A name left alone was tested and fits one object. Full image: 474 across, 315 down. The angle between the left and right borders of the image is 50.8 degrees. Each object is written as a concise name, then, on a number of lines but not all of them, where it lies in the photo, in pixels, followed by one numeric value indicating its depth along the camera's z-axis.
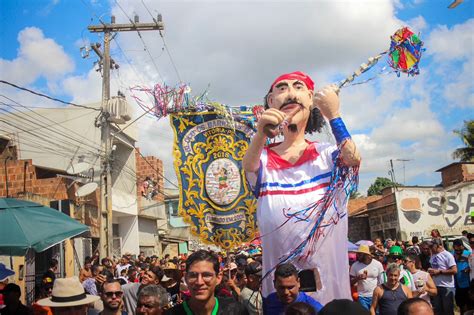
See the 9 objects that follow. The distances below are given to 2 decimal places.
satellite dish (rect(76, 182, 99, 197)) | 13.46
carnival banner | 5.71
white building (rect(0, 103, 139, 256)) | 17.05
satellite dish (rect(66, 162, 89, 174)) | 13.92
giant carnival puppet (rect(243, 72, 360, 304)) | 3.23
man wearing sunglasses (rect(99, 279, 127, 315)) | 3.80
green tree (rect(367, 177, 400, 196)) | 44.75
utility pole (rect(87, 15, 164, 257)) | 13.70
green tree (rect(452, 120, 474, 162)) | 22.73
